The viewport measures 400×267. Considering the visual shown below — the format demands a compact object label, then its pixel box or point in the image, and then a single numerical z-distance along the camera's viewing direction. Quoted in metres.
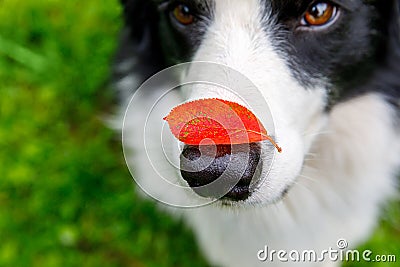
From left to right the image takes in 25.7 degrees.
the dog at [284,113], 0.39
